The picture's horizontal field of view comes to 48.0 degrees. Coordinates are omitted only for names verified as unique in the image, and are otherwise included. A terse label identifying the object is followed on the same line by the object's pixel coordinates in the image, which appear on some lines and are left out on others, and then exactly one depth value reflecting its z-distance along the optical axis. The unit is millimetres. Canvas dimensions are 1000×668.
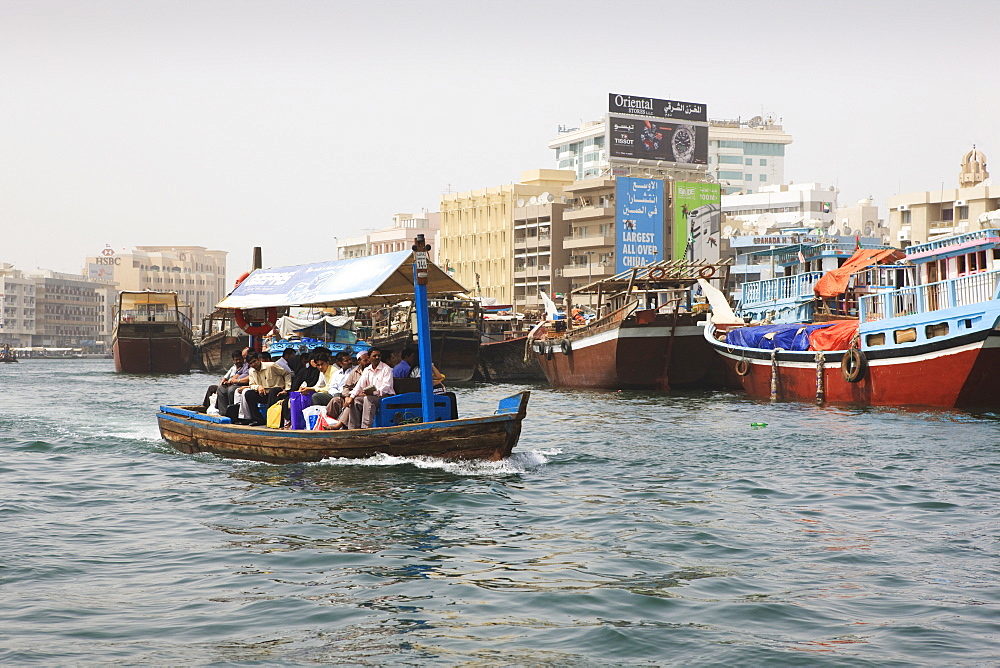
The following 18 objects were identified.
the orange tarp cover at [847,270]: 37094
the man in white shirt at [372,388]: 16000
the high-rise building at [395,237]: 128125
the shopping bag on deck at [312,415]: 16656
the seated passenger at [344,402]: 16203
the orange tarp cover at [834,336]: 30998
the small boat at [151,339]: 64562
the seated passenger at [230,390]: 18516
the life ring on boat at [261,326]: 21861
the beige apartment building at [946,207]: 71812
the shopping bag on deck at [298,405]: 17000
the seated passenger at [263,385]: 18141
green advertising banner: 81688
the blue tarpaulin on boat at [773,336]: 33156
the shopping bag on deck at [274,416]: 17531
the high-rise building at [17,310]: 172125
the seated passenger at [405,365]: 16688
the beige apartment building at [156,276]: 193675
